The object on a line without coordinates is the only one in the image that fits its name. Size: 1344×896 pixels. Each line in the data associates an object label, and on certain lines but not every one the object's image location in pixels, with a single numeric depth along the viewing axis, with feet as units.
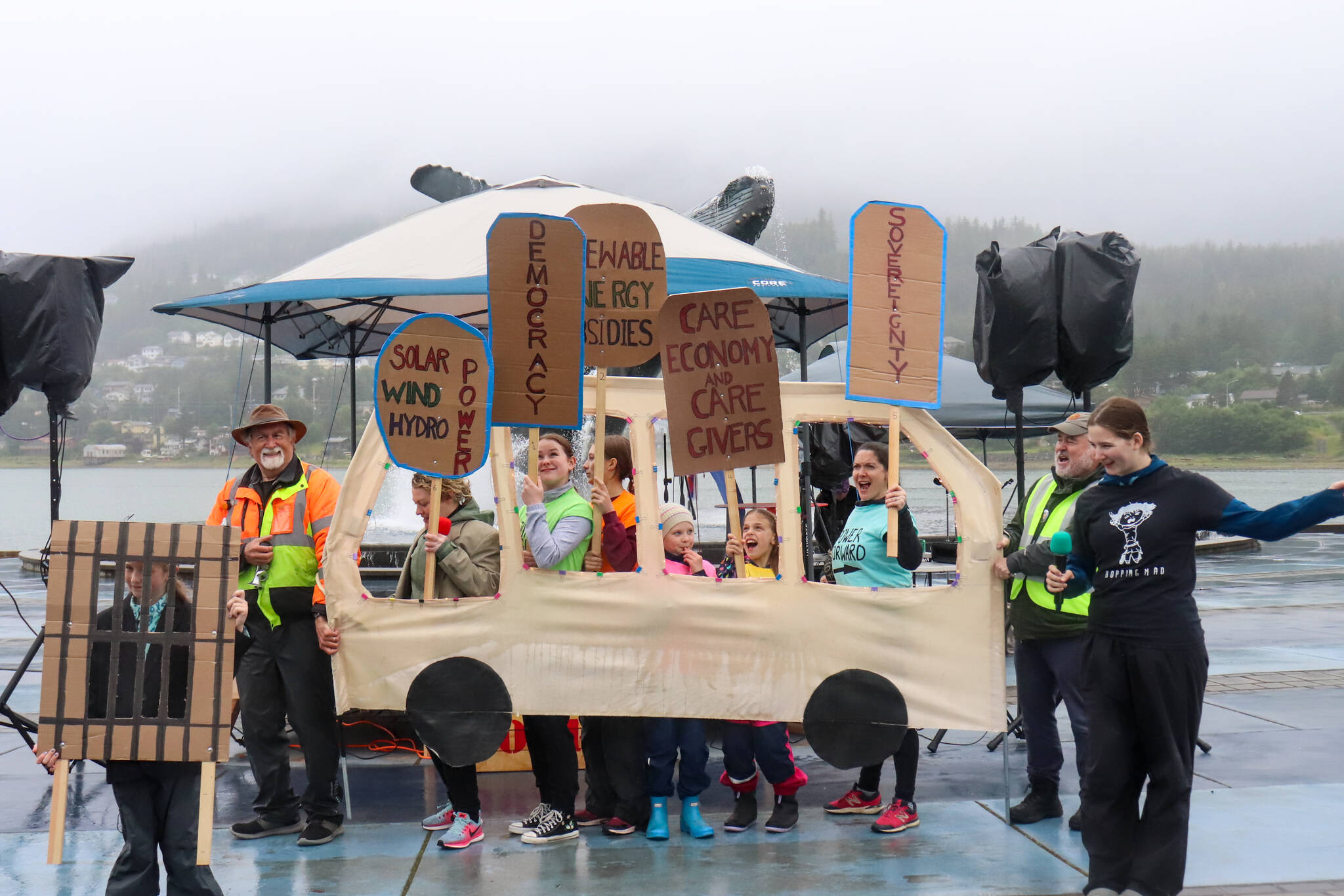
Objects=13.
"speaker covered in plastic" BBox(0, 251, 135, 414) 20.92
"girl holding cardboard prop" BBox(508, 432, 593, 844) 16.79
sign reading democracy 16.88
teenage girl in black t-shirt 13.71
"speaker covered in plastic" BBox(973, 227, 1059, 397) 20.86
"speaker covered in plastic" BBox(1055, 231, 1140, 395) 20.84
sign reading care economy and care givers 16.84
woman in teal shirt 17.39
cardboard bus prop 17.06
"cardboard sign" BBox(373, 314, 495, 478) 16.28
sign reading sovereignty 17.15
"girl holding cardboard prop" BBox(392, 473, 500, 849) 17.08
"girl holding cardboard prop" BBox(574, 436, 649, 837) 17.39
